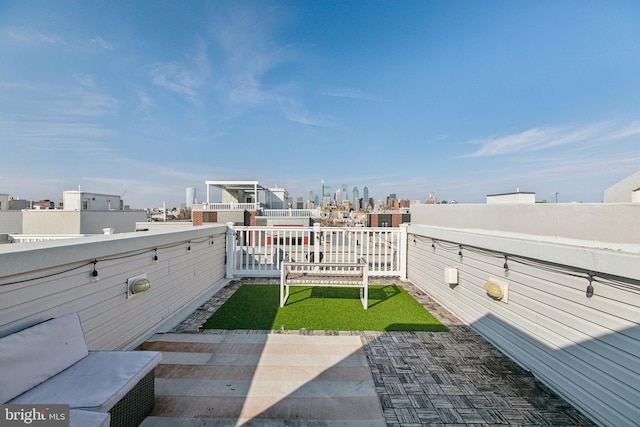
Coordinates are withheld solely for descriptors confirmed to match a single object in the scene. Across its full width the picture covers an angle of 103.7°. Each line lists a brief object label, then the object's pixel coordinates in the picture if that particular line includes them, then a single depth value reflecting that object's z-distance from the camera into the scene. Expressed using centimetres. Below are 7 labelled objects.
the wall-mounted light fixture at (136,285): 295
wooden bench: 420
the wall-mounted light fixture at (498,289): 305
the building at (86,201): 1612
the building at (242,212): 1958
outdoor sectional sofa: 144
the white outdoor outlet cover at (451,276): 407
